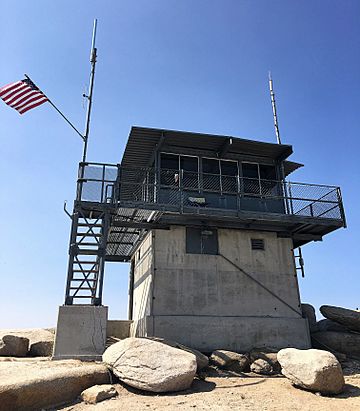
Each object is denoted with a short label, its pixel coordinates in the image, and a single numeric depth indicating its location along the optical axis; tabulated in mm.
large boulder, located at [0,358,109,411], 7836
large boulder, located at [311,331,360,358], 15002
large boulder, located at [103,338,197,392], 9219
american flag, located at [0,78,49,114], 14859
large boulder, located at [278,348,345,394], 9711
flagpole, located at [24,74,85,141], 15753
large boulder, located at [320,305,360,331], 15570
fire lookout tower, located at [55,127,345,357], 14102
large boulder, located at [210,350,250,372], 12227
